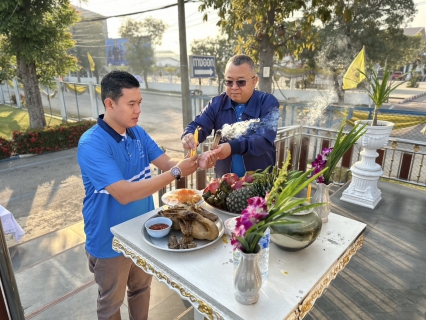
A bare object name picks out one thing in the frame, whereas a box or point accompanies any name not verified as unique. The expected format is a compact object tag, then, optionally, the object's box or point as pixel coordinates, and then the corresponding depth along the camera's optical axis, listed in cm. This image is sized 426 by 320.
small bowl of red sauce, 149
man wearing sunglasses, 229
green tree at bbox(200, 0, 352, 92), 521
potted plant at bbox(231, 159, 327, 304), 100
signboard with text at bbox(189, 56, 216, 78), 809
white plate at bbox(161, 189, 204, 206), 187
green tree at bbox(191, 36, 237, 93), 2369
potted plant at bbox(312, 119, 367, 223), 165
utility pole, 733
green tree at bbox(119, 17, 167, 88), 3619
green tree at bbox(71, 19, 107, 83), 4350
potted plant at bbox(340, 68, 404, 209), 365
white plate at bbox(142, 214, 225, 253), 139
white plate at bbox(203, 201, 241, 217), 171
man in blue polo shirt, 156
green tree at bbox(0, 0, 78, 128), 830
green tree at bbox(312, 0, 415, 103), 1362
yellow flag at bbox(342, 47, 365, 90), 462
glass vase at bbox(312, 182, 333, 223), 166
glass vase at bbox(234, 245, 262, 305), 106
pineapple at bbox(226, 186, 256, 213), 166
